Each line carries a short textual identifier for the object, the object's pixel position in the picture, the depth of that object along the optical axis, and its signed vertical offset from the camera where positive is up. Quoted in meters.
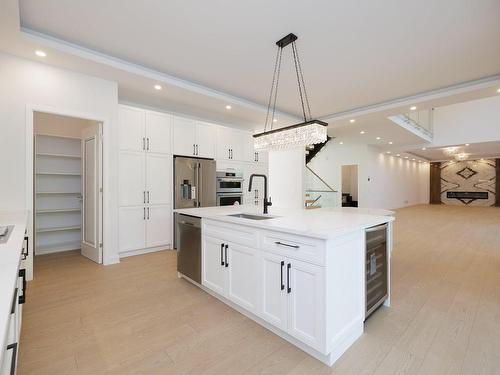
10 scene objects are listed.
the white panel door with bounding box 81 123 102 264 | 3.72 -0.15
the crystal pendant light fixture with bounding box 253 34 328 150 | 2.79 +0.63
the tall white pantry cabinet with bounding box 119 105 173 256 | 4.03 +0.08
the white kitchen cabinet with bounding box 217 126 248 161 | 5.18 +0.88
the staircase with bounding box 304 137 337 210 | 8.77 -0.33
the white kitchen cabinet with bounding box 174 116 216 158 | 4.61 +0.90
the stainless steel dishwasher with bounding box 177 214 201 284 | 2.79 -0.73
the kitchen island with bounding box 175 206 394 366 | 1.67 -0.69
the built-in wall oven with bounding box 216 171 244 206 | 5.05 -0.05
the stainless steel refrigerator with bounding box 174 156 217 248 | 4.59 +0.03
